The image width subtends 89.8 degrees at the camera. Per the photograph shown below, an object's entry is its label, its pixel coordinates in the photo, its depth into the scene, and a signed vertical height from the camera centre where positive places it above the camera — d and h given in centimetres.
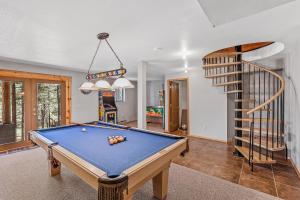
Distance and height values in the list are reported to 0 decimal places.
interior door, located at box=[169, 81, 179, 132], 600 -30
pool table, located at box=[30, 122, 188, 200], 117 -59
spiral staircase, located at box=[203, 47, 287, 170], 302 +12
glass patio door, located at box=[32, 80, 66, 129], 446 -14
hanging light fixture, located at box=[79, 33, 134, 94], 234 +28
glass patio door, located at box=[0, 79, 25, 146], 392 -31
